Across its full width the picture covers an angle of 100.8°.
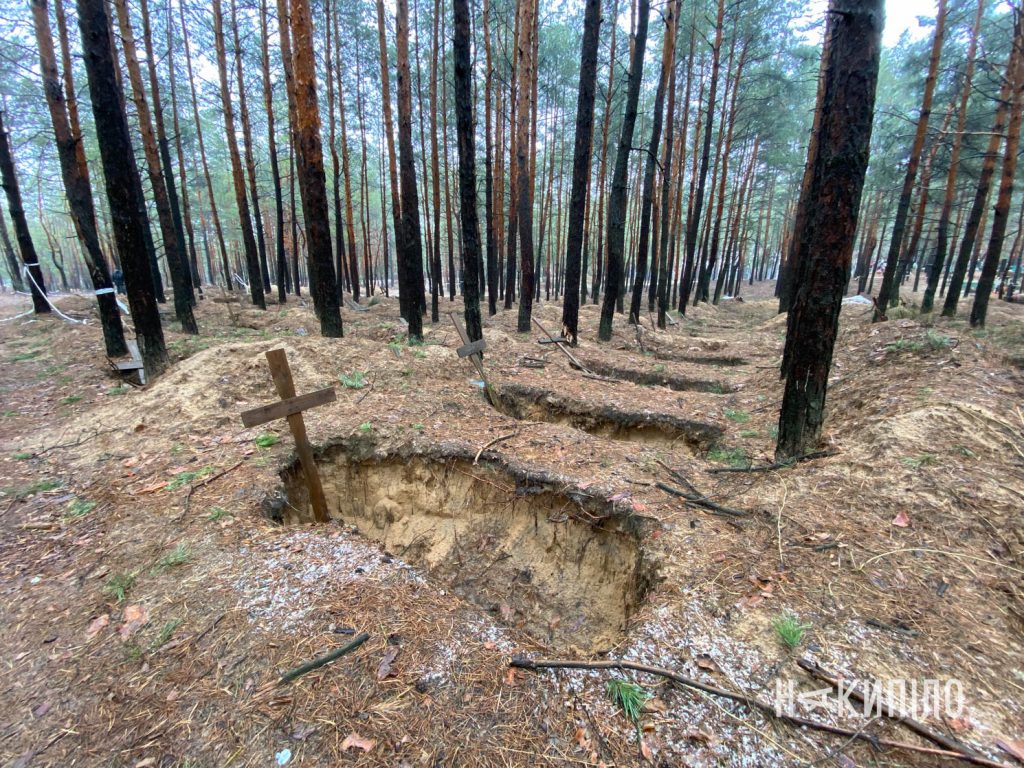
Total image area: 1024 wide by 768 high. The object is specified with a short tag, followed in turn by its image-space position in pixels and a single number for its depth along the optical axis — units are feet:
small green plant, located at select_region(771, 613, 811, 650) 8.38
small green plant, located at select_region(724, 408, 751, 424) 20.67
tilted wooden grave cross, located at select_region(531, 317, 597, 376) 30.19
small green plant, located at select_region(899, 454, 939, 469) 12.43
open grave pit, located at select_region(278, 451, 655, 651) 13.99
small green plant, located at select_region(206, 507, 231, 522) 12.73
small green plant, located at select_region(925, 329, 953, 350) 19.51
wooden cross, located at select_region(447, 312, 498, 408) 24.24
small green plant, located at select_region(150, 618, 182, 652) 8.84
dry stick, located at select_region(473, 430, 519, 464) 17.44
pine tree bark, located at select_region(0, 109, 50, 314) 36.32
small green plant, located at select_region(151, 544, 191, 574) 10.85
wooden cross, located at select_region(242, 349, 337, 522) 13.66
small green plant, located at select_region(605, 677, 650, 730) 7.41
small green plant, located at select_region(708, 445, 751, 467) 16.33
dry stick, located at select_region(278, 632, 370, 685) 8.09
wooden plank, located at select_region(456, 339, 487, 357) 24.78
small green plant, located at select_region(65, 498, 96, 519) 13.20
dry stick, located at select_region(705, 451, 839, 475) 14.48
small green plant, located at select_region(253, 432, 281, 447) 17.12
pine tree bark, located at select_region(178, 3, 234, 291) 51.80
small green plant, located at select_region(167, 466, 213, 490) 14.39
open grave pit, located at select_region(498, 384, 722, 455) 20.45
